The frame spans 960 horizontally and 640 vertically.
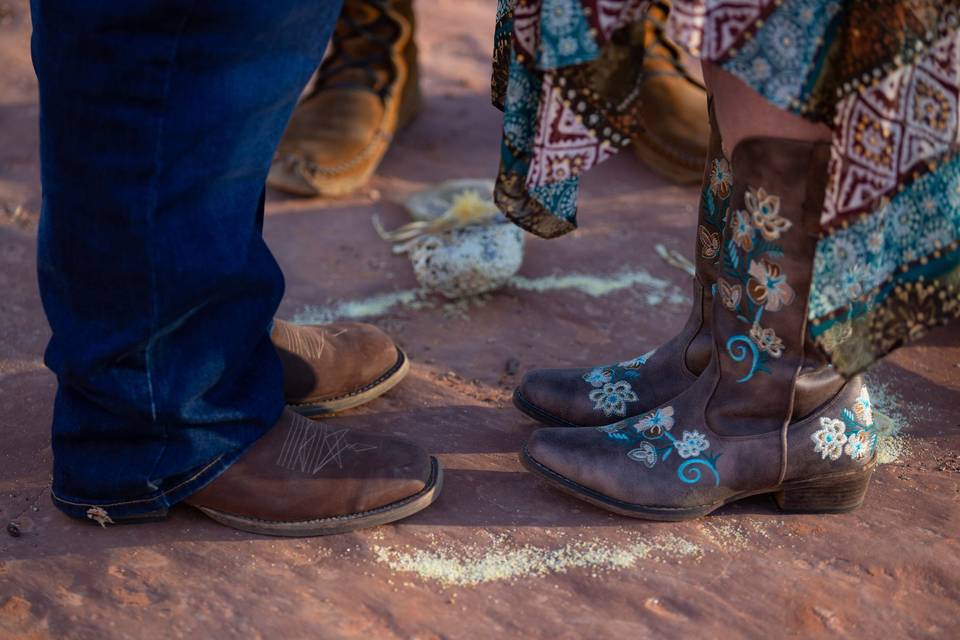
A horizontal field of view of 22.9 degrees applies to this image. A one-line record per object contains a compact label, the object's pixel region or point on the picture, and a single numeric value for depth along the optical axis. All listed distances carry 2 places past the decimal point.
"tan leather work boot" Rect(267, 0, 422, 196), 2.52
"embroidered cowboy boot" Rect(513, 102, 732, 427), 1.93
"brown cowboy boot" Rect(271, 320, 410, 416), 1.98
